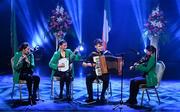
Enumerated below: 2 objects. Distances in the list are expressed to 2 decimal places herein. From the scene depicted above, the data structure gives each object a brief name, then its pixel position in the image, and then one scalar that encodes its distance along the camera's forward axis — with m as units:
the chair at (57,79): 8.49
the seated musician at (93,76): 8.07
